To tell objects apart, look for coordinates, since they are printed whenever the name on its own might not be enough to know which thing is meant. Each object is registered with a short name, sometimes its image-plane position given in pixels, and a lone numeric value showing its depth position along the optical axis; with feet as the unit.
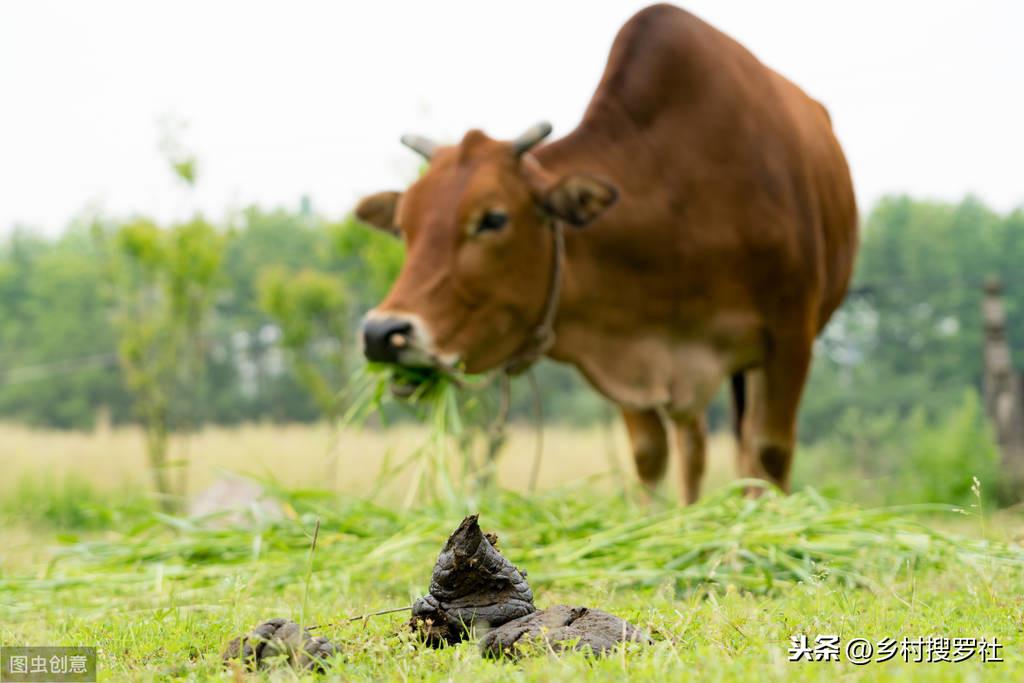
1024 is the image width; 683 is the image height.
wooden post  51.26
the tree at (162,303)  48.11
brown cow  24.54
